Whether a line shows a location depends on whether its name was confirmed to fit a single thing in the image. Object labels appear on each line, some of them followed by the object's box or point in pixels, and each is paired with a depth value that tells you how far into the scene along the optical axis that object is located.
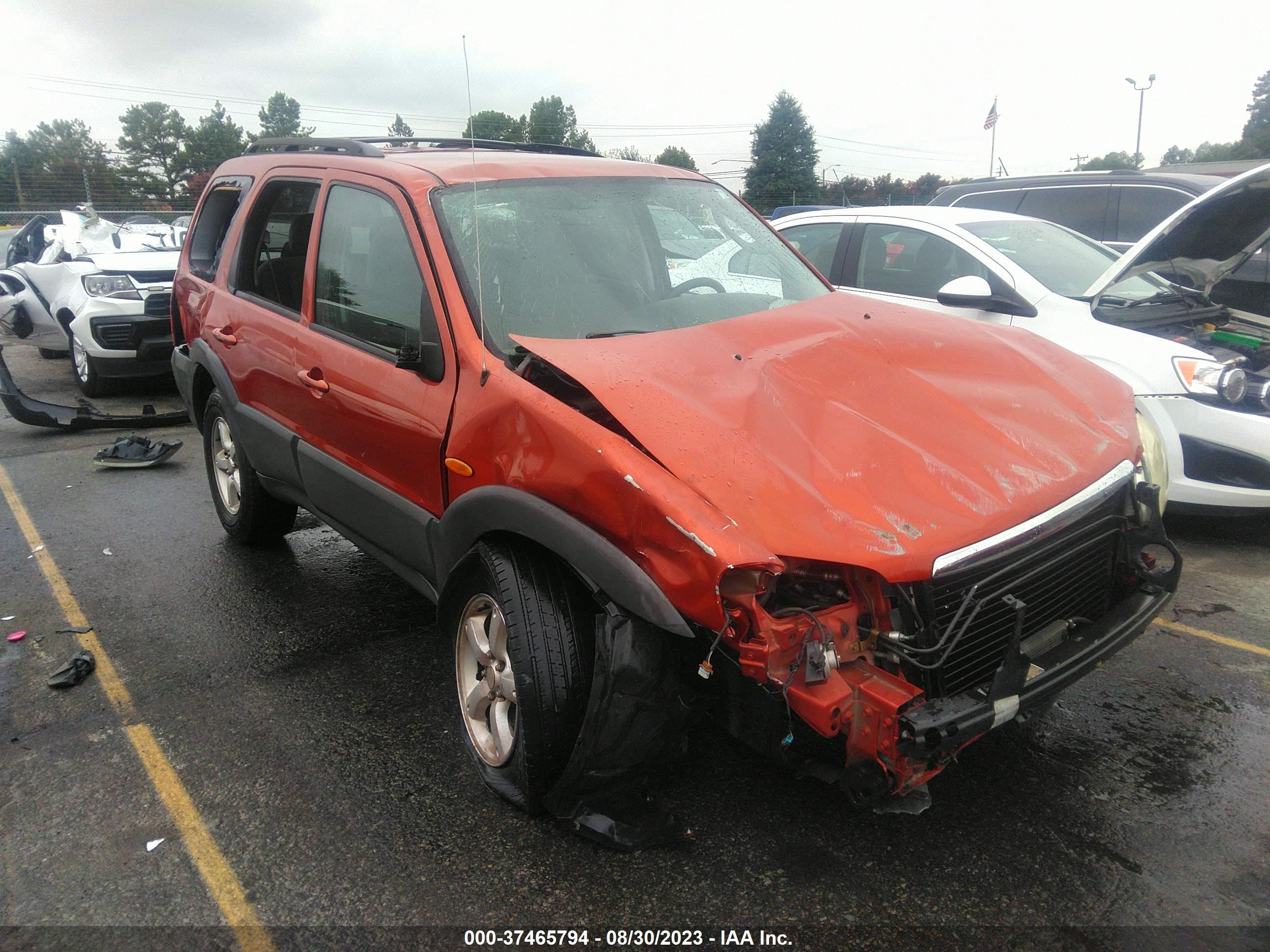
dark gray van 8.16
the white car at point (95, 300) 8.50
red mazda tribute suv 2.17
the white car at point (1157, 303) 4.45
